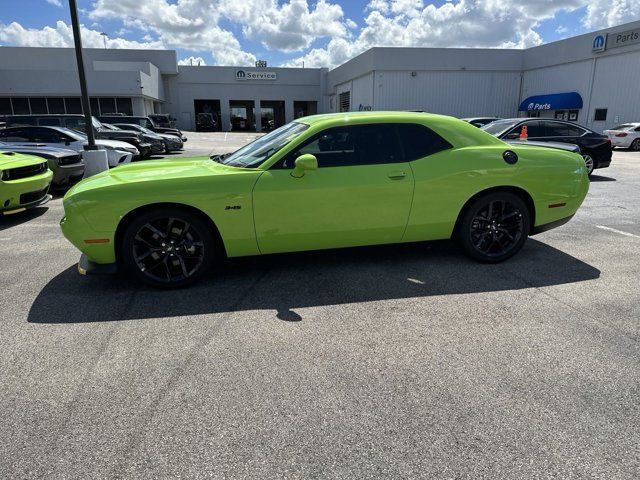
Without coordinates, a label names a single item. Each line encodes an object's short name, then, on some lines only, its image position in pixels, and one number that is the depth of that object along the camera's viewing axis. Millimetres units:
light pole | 9703
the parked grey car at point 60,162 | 8844
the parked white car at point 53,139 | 11084
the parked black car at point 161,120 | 30375
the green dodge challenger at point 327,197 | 3918
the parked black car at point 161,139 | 18234
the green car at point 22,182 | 6494
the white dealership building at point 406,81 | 28359
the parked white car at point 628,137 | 21266
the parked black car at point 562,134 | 11050
